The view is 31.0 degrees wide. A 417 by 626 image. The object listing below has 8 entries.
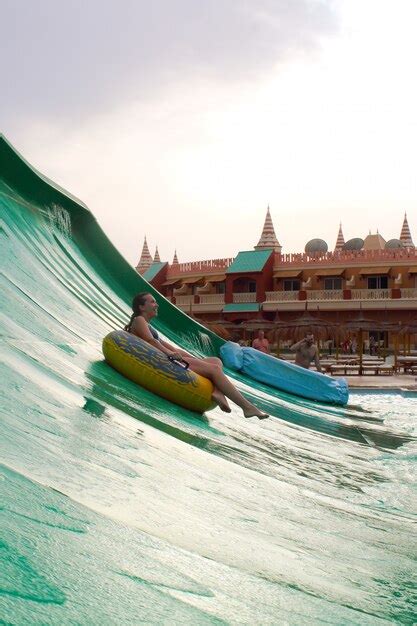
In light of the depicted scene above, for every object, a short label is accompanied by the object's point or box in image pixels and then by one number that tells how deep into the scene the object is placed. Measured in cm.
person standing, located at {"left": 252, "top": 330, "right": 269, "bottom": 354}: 1180
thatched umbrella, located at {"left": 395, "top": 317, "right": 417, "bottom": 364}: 2428
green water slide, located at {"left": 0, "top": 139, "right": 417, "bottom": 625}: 184
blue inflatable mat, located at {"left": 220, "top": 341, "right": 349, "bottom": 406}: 864
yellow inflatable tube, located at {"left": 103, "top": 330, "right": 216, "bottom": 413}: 482
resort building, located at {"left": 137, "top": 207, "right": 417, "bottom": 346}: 3634
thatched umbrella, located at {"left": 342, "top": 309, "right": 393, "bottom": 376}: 2422
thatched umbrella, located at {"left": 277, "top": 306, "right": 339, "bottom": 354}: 2475
